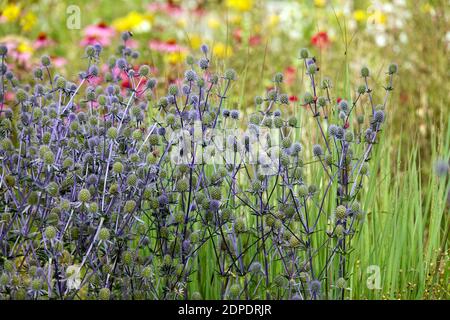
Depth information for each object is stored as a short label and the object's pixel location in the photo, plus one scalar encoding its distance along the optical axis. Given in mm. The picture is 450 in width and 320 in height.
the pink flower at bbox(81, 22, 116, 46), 5605
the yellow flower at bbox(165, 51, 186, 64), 5599
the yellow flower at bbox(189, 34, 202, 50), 5602
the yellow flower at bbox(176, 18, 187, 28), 6972
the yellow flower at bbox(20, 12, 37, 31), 5684
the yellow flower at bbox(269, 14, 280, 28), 6250
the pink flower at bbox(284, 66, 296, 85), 5309
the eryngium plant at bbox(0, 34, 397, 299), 2285
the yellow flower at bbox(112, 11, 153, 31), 6125
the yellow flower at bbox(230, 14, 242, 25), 6336
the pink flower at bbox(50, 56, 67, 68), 5425
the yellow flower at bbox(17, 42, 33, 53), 4945
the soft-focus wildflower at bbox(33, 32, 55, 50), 5445
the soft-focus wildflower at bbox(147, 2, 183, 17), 6469
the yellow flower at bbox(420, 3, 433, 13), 5059
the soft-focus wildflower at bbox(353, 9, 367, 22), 5904
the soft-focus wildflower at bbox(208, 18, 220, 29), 6555
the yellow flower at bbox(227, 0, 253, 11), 6625
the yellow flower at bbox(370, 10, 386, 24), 5582
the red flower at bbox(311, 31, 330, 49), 5105
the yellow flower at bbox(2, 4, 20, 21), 5370
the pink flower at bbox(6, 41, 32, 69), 4945
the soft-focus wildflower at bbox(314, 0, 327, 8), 5676
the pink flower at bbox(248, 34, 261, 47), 5739
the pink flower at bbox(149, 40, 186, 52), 5371
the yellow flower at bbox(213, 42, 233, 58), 5237
